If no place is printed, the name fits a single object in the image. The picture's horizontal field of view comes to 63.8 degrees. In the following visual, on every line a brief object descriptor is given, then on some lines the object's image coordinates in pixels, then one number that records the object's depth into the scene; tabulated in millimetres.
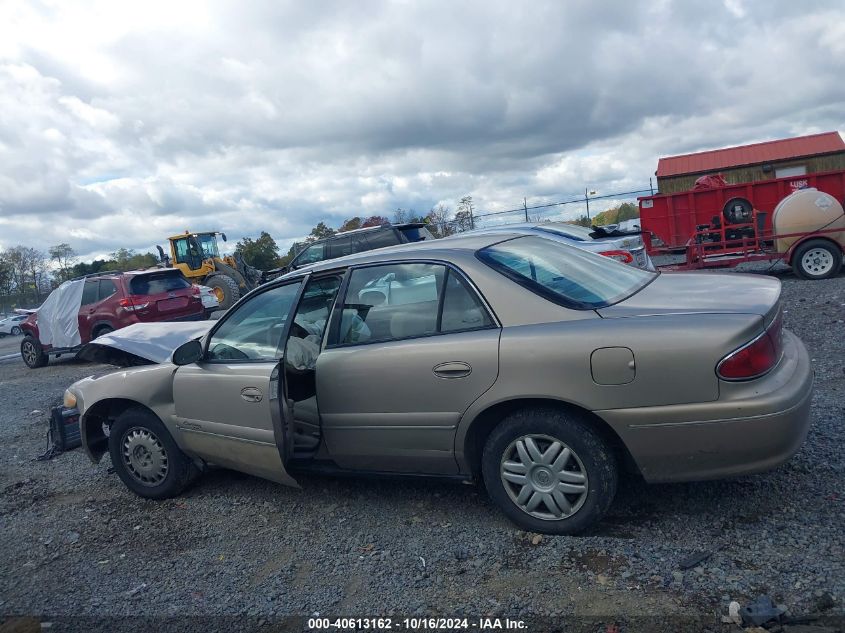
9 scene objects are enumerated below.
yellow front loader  23016
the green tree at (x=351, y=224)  41938
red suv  12656
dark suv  15305
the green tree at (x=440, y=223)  30578
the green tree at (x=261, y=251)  46469
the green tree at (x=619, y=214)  35353
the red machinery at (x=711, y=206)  14953
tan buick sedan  3201
